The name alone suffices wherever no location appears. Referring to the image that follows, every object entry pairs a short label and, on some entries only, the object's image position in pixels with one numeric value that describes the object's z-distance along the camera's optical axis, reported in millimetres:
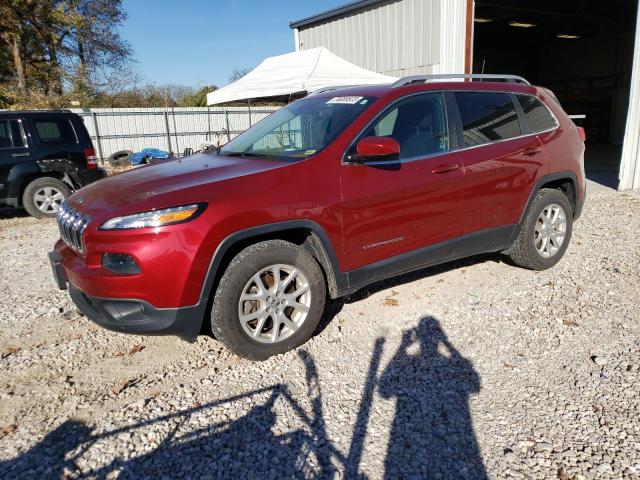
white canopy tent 10492
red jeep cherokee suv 2766
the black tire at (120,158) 15172
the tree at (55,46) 18953
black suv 7465
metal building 10203
